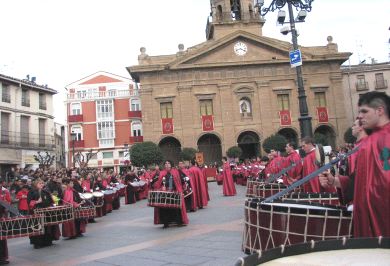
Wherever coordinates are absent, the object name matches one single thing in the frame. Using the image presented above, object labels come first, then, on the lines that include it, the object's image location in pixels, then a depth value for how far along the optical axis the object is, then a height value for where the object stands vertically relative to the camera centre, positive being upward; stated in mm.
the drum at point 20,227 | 8070 -819
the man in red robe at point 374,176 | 3172 -117
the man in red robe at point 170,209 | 11422 -961
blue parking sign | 13048 +3340
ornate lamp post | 12891 +4781
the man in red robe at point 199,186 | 15617 -517
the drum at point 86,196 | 12234 -463
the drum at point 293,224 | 3492 -490
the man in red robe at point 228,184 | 20719 -665
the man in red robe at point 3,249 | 8586 -1302
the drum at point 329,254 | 2395 -538
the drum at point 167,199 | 11047 -652
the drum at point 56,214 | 9633 -738
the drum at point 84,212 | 11081 -846
